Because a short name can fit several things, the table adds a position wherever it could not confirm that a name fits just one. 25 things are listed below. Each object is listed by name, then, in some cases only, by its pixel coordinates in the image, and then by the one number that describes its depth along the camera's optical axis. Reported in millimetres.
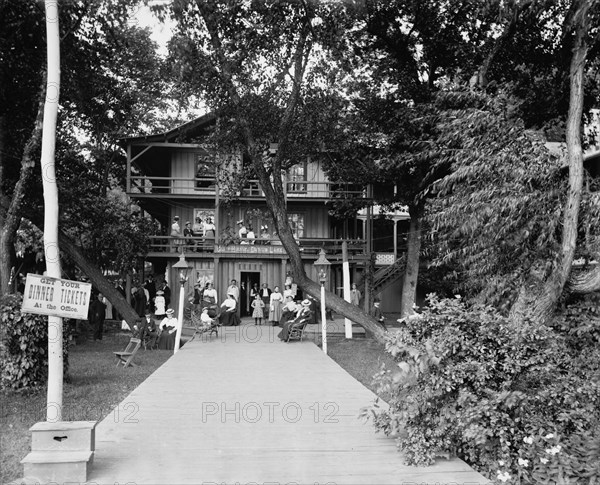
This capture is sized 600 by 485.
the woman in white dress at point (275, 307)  21438
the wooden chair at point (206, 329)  17050
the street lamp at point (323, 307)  14727
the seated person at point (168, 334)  16195
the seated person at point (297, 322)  16538
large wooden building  25625
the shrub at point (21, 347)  8445
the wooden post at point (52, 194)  5258
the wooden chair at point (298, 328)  16516
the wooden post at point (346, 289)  17500
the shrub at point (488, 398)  5215
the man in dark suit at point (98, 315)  18033
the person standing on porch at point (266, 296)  24312
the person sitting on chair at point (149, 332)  15409
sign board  4992
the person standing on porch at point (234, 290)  21969
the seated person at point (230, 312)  20383
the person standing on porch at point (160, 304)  22953
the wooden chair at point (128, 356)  11980
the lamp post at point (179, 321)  14594
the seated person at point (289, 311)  18109
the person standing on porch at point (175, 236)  25616
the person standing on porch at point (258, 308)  22047
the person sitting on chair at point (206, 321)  17000
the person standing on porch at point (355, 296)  22719
